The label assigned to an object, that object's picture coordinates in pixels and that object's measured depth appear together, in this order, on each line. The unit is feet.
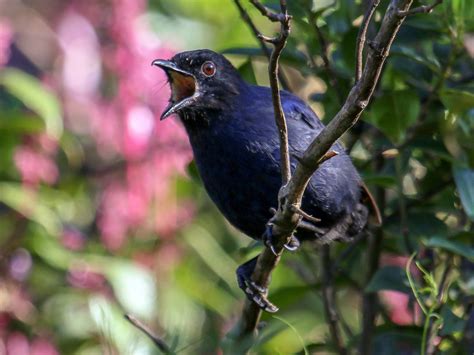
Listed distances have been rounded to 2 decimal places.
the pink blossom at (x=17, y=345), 30.50
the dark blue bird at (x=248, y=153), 23.56
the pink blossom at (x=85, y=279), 31.91
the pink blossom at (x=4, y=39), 31.19
